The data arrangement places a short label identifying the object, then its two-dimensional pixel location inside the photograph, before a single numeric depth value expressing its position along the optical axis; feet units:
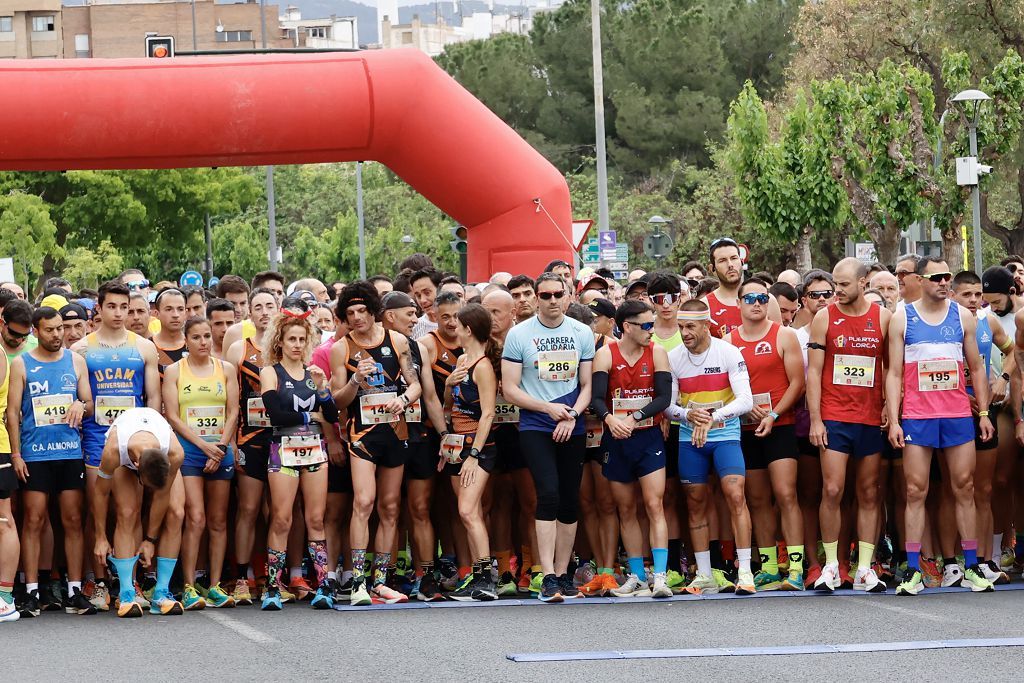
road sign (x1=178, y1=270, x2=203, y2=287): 114.73
